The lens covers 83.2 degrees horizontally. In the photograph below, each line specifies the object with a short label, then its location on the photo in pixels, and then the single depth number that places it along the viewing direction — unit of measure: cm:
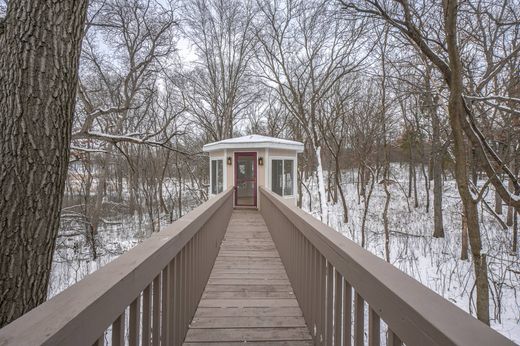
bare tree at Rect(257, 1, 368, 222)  1189
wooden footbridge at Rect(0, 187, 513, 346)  81
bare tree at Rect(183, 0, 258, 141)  1673
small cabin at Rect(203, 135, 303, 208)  993
